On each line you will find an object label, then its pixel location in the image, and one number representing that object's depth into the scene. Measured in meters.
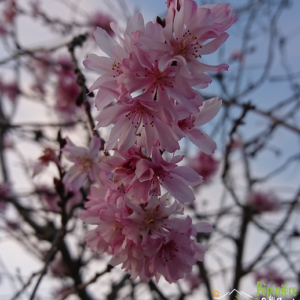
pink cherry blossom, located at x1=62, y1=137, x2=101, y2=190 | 0.44
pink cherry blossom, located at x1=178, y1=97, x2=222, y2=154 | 0.38
